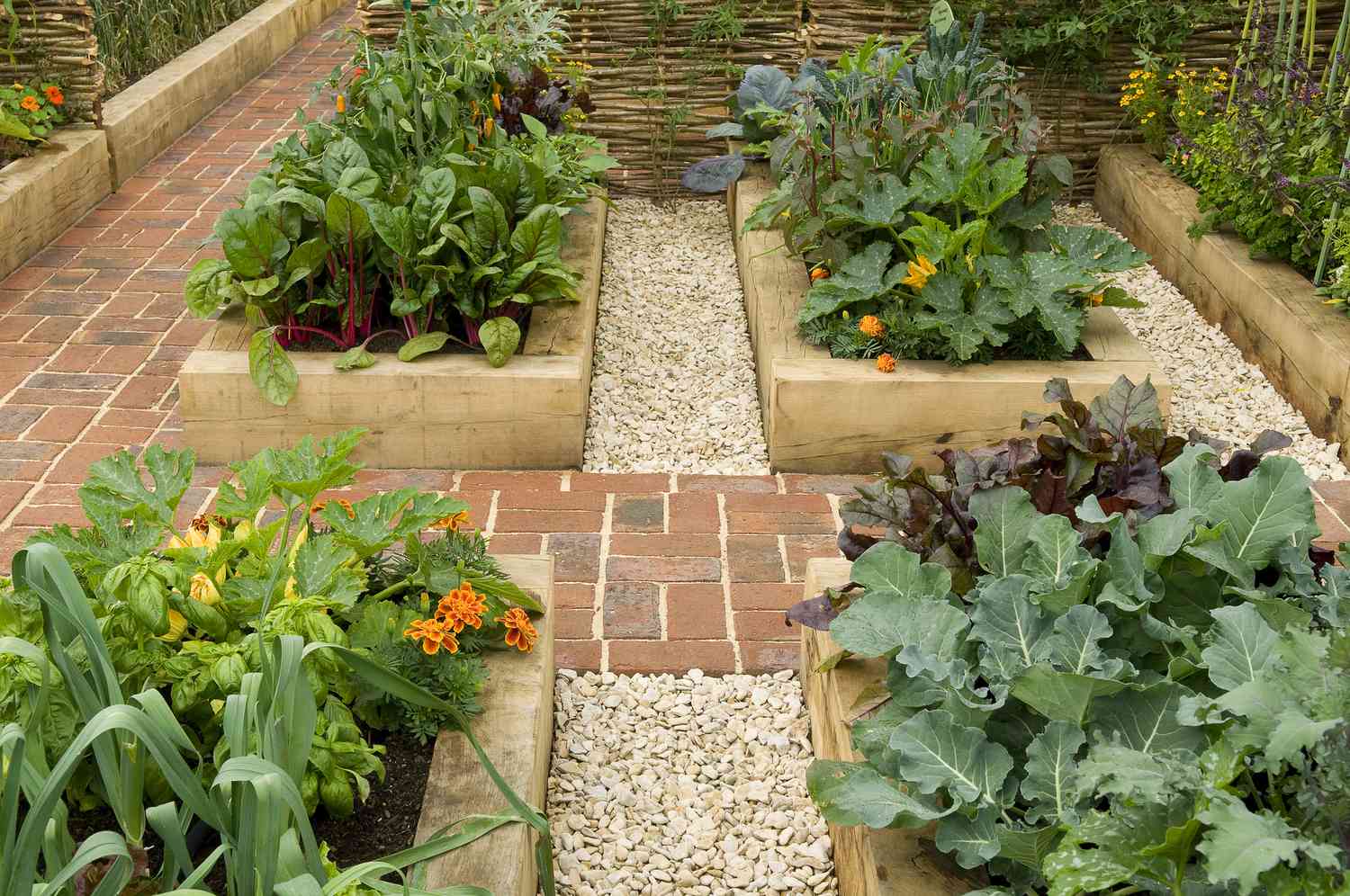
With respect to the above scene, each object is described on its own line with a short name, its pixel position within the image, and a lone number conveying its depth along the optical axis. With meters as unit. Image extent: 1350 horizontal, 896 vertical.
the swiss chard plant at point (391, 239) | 4.11
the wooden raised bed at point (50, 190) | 5.58
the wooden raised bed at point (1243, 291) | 4.33
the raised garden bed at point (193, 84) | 6.78
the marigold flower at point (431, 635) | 2.44
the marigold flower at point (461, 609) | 2.50
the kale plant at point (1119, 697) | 1.72
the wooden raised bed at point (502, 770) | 2.14
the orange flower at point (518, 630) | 2.65
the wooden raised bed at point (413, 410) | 4.05
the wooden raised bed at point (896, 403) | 4.08
